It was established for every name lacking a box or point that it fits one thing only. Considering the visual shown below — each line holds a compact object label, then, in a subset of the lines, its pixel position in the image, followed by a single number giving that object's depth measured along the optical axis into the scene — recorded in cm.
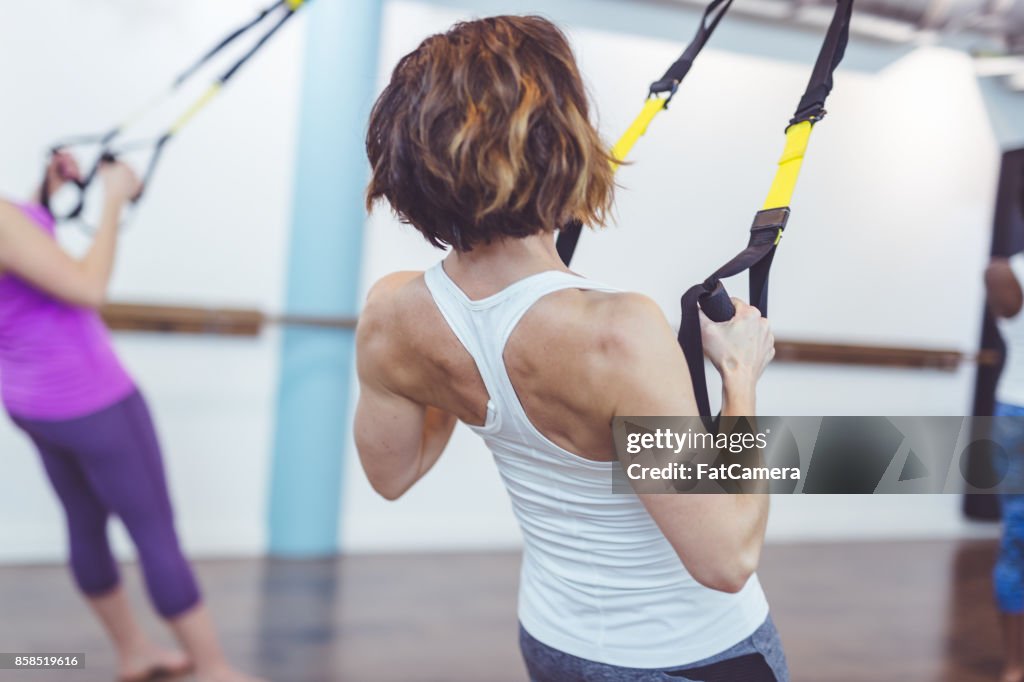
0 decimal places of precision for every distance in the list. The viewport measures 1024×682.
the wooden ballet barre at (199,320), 289
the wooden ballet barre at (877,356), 371
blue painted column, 290
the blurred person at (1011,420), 219
